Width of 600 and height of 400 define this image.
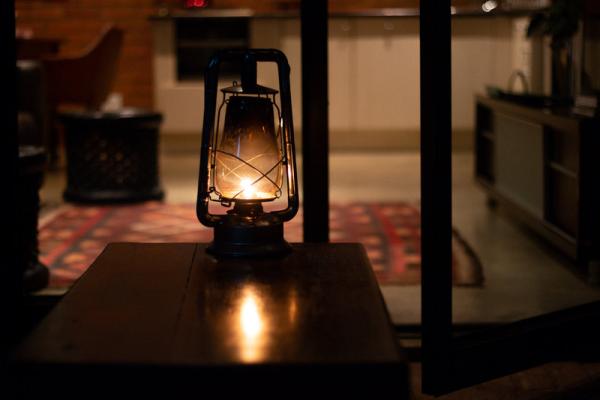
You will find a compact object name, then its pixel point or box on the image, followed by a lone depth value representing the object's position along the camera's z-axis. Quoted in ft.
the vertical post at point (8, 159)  7.86
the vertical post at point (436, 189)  8.75
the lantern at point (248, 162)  8.13
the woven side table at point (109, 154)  20.08
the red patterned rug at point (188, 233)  15.17
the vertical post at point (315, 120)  10.15
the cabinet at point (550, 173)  14.22
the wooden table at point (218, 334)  5.42
